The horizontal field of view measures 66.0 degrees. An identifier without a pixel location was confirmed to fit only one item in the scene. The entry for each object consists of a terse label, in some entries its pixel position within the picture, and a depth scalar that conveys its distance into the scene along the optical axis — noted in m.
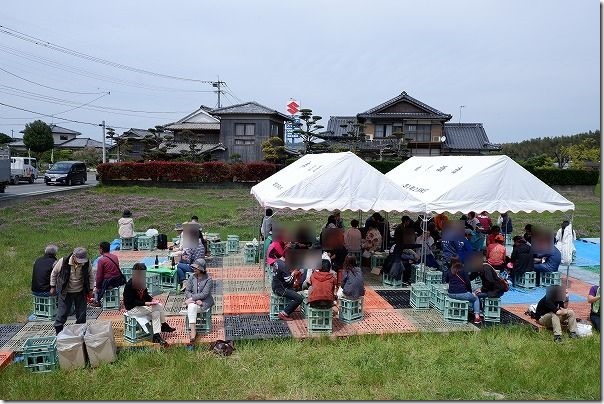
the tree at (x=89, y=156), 63.89
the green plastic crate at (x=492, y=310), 7.97
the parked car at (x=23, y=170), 36.09
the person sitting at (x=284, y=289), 7.88
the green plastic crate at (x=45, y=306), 7.81
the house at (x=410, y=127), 41.66
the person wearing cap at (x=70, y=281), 6.83
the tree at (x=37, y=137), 56.11
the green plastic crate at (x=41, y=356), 5.92
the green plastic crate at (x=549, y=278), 10.24
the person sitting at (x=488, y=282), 7.94
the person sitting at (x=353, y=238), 10.76
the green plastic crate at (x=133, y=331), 6.80
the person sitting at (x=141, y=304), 6.86
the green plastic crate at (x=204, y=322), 7.25
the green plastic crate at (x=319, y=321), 7.38
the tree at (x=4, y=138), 64.64
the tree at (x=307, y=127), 37.78
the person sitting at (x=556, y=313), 7.25
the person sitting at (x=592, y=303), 7.47
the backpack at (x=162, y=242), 13.18
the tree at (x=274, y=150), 38.88
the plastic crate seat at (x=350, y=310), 7.85
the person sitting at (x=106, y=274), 8.14
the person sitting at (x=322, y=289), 7.31
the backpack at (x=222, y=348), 6.54
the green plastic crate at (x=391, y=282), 10.15
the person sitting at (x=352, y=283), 7.74
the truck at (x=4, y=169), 26.91
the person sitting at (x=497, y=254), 9.88
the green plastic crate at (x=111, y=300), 8.34
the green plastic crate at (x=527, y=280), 10.05
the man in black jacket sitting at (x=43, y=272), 7.55
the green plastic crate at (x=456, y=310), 7.84
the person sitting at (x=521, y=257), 9.98
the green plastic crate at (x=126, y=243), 13.30
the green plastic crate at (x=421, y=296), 8.55
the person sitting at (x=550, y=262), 10.24
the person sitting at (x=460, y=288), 7.84
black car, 35.84
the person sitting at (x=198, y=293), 6.96
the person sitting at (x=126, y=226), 12.89
